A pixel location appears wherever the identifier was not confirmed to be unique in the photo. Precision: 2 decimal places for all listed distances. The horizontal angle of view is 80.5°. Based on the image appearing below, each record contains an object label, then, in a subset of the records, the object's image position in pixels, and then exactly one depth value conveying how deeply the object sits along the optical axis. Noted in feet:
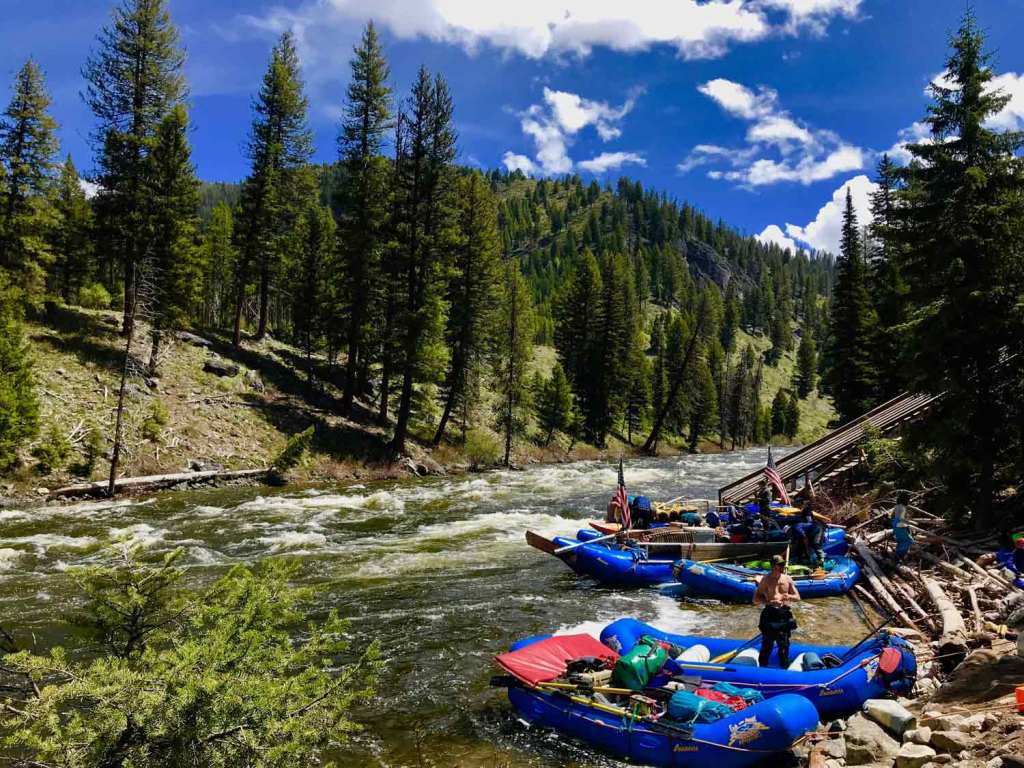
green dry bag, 27.04
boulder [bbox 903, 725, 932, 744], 20.75
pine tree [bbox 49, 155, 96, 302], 124.98
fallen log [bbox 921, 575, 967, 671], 30.25
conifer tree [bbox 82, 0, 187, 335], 89.45
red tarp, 28.68
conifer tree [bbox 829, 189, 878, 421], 108.37
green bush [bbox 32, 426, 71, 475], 64.23
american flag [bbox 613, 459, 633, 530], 56.75
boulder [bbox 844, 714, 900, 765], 21.26
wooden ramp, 74.02
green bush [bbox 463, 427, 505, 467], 119.34
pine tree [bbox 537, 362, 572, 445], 160.25
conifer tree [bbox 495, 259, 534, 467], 135.85
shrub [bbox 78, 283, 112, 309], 126.21
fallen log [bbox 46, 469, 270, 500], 63.69
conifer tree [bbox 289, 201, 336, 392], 126.31
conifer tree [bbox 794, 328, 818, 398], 398.83
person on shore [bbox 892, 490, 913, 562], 46.73
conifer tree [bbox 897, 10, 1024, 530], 45.32
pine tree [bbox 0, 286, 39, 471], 58.59
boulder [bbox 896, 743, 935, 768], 19.30
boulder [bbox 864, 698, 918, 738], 22.59
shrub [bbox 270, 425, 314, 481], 83.61
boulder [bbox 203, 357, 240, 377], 97.19
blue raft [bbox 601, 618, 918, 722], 27.48
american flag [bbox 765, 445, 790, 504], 63.10
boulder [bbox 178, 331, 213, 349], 103.24
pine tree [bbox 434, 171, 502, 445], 122.31
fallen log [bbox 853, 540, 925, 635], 38.14
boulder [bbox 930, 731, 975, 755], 19.51
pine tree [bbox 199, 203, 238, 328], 196.74
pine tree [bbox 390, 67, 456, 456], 102.78
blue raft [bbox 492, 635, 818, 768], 23.34
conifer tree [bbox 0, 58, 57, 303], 83.15
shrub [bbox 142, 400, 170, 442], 76.54
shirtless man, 30.42
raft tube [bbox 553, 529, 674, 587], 49.26
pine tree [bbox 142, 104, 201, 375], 88.79
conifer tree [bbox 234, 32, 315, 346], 110.73
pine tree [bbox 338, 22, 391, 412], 106.11
